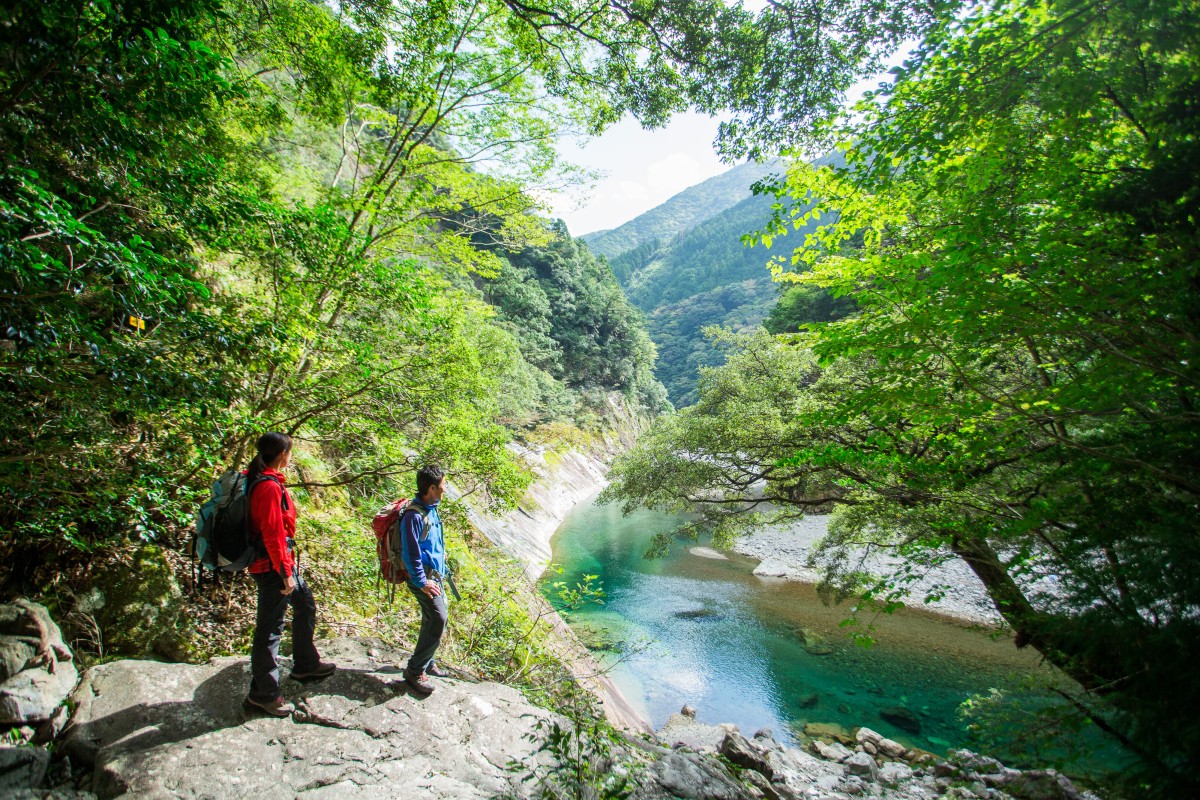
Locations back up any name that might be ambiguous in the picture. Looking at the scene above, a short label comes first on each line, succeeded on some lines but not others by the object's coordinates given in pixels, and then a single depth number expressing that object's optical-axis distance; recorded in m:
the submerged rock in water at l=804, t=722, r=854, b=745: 8.32
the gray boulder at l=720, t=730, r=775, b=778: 6.55
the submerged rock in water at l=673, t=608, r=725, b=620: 13.31
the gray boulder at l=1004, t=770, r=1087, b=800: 5.76
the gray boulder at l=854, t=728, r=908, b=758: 7.77
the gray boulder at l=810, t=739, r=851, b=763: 7.58
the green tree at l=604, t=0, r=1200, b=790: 2.21
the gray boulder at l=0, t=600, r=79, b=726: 2.52
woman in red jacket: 2.99
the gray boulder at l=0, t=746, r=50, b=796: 2.22
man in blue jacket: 3.51
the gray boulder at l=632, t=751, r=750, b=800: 3.58
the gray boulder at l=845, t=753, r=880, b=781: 7.02
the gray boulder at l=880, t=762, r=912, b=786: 6.81
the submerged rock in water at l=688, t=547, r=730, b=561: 18.53
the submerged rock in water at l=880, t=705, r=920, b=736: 8.55
